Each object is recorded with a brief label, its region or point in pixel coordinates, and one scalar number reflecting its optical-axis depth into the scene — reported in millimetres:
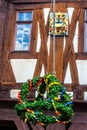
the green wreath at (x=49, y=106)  6273
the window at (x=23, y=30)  8953
